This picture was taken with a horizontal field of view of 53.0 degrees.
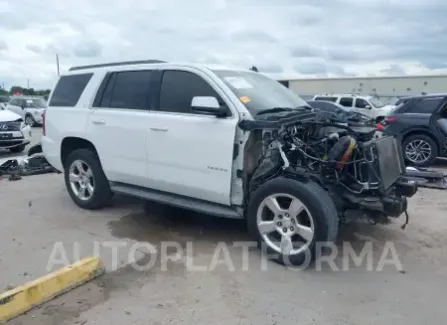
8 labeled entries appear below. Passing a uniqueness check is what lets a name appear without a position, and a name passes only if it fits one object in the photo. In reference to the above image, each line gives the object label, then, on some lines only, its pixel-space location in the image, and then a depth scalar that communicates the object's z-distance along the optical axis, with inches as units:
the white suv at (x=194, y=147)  166.4
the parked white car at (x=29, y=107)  876.0
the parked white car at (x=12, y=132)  440.5
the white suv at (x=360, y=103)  813.9
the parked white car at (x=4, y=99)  1120.2
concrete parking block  129.5
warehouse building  1200.2
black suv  387.2
